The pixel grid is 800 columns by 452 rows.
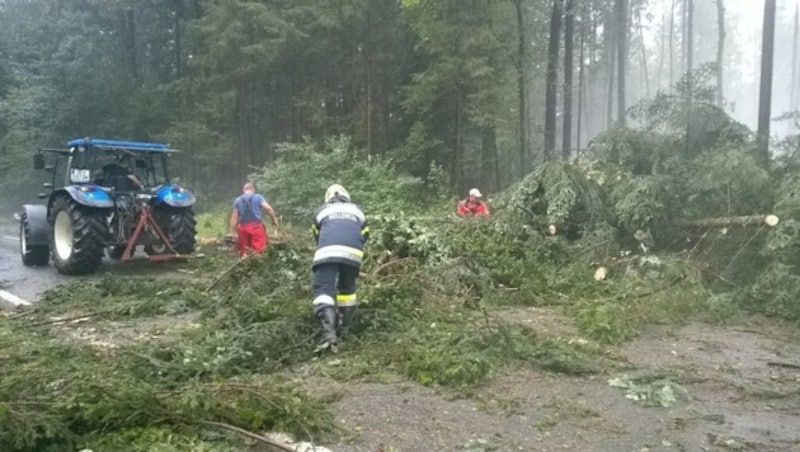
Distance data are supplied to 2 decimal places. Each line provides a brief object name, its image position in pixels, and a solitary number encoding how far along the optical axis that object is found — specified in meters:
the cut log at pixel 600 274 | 9.05
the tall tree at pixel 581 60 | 30.40
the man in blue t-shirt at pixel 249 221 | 10.88
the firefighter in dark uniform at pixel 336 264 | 6.01
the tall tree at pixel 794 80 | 56.05
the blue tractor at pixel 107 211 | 9.70
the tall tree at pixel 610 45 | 33.97
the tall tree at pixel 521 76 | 19.98
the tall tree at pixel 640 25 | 40.24
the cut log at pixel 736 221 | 8.75
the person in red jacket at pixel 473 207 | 12.05
